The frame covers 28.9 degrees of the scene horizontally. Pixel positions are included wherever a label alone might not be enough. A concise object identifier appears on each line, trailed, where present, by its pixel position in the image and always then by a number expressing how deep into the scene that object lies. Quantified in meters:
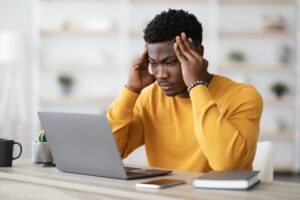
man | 1.84
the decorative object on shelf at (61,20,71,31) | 6.35
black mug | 2.00
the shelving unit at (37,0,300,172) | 6.35
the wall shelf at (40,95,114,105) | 6.36
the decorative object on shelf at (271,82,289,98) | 6.36
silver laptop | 1.67
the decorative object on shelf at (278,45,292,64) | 6.36
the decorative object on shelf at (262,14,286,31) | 6.28
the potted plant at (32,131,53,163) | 2.10
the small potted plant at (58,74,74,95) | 6.36
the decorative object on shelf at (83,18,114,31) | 6.32
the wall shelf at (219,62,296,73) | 6.31
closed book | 1.46
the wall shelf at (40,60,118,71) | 6.34
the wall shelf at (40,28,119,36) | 6.30
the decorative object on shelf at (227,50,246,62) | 6.36
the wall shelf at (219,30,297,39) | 6.29
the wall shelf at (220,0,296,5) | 6.35
